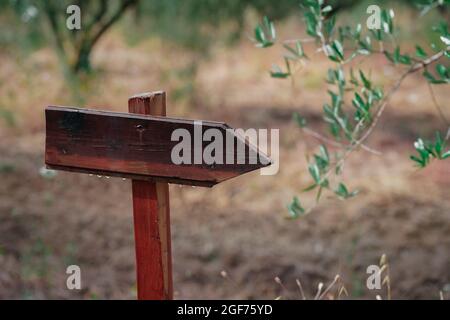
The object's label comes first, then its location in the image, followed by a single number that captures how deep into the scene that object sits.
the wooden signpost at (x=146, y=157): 4.27
